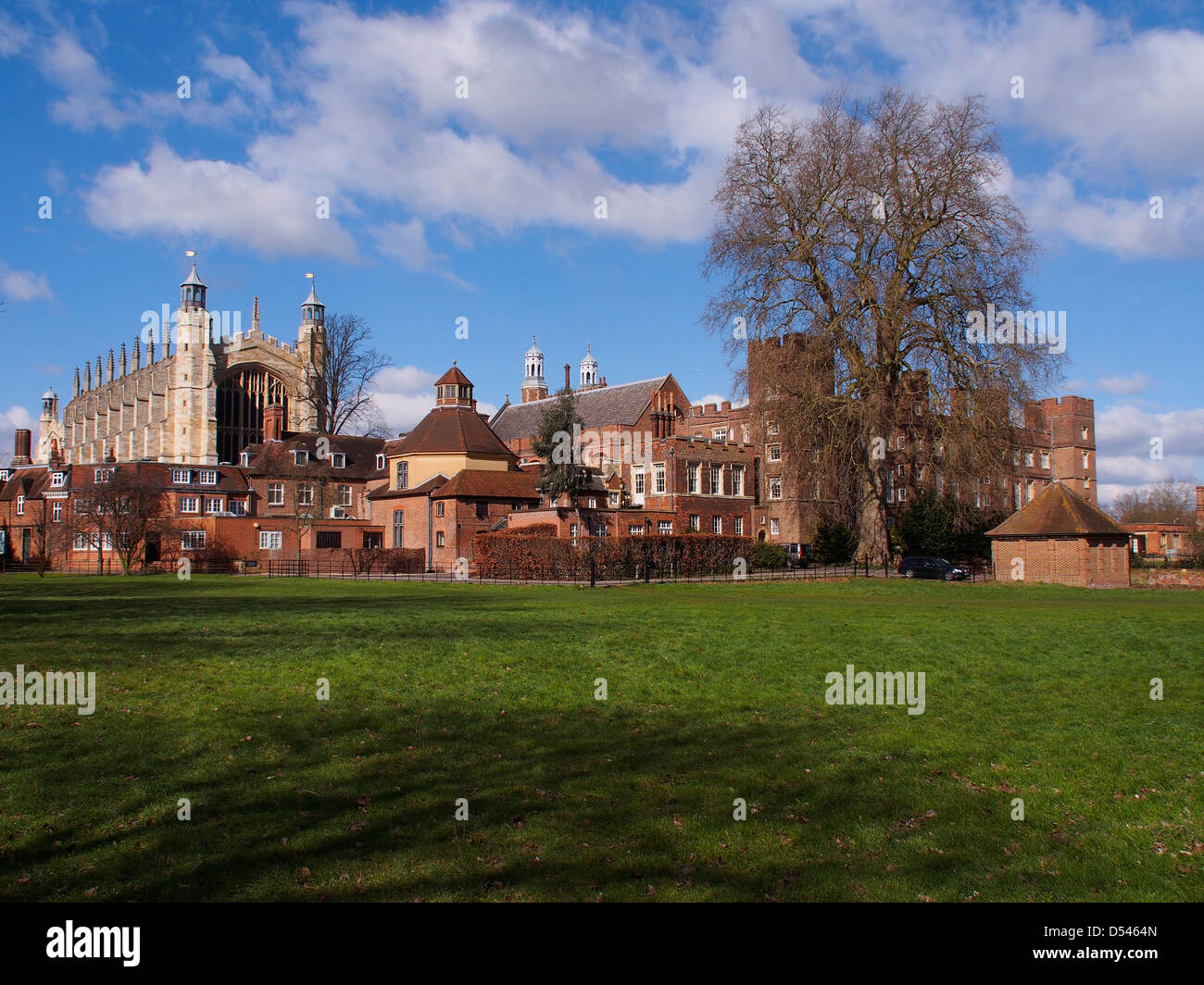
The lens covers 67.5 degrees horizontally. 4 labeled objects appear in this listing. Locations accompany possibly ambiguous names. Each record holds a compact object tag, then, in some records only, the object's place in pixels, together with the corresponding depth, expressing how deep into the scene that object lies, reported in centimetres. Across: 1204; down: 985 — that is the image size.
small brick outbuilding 3612
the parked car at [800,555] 5302
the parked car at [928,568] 4438
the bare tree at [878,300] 3816
